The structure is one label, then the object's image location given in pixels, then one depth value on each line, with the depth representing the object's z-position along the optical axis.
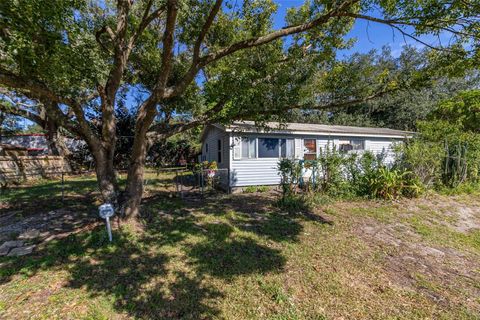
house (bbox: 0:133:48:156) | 23.28
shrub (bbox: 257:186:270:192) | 9.83
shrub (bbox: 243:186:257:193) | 9.72
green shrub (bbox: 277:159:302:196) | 7.36
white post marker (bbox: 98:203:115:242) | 4.09
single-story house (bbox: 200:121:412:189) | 9.70
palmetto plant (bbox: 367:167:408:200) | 7.69
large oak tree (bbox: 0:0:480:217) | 3.55
